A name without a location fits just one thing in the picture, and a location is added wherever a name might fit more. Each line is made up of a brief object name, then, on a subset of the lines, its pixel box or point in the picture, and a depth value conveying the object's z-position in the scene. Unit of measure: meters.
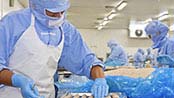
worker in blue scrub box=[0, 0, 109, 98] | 1.39
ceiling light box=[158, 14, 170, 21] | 9.91
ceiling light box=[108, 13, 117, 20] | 9.81
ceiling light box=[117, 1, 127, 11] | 7.95
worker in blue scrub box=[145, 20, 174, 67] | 3.84
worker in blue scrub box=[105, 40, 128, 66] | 5.89
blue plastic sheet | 1.54
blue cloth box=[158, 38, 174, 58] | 3.72
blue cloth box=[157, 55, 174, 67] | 3.09
